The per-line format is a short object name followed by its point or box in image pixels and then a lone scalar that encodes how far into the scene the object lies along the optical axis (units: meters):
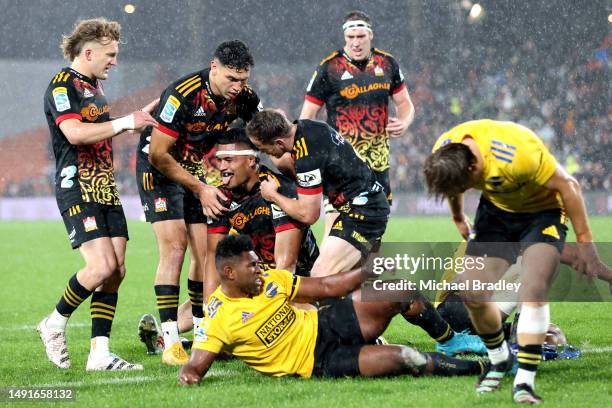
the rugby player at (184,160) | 13.73
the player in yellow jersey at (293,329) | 10.85
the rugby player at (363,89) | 18.78
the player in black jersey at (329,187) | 12.32
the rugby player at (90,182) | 12.84
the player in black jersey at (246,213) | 13.78
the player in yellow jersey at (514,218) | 9.45
